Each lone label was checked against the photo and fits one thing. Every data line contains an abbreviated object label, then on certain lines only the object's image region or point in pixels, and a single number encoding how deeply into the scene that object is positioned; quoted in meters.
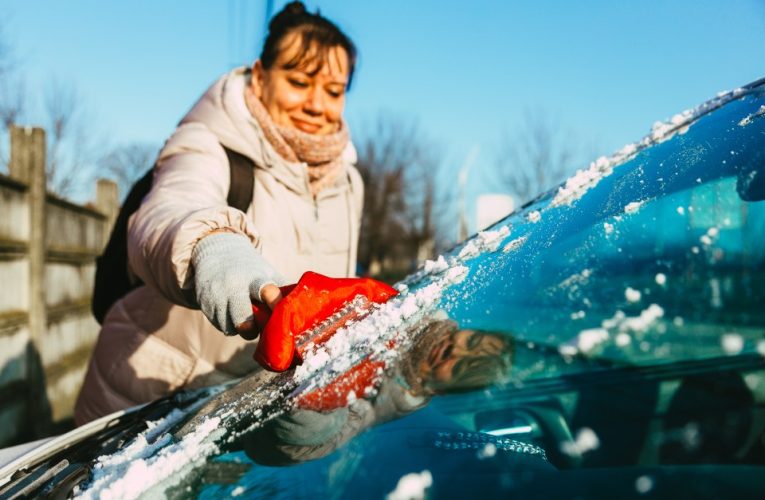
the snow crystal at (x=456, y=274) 1.12
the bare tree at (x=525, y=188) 13.09
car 0.73
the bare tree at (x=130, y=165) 37.31
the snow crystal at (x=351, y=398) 0.90
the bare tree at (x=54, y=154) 22.05
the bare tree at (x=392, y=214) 32.28
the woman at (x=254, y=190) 1.91
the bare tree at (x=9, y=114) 17.70
